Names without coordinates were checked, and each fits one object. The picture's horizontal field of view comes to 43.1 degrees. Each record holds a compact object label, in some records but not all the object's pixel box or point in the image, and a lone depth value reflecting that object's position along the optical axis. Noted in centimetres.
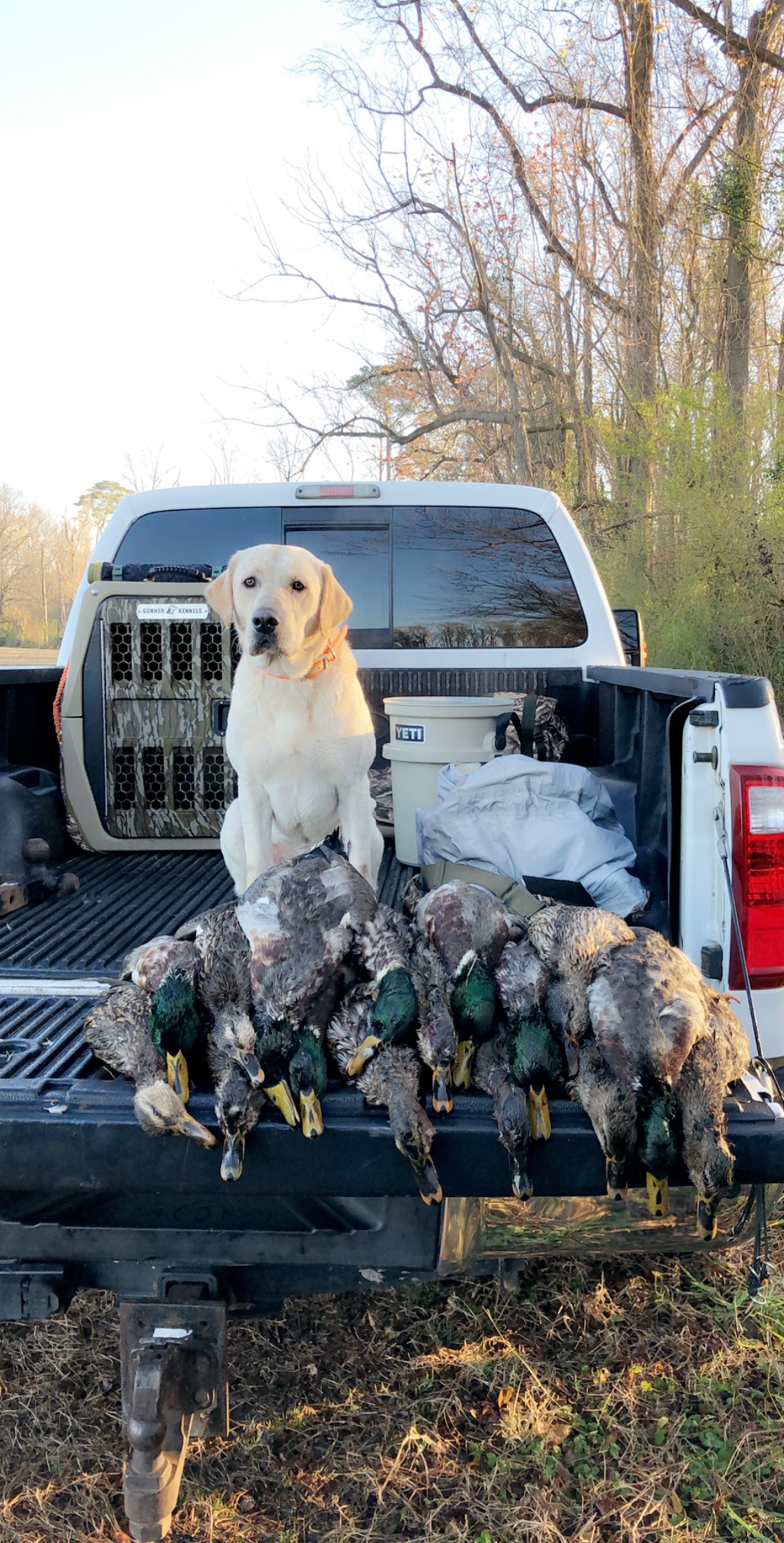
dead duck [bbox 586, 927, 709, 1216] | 171
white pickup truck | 168
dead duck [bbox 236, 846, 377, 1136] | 179
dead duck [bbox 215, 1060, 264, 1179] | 161
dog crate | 367
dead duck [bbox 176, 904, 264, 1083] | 177
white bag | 286
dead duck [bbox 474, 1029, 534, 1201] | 163
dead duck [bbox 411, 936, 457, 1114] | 174
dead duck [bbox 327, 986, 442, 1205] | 160
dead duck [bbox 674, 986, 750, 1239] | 167
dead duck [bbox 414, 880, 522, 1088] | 187
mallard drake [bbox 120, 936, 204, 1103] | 178
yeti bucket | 343
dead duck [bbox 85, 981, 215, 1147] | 161
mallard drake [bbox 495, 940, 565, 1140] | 172
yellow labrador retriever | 324
